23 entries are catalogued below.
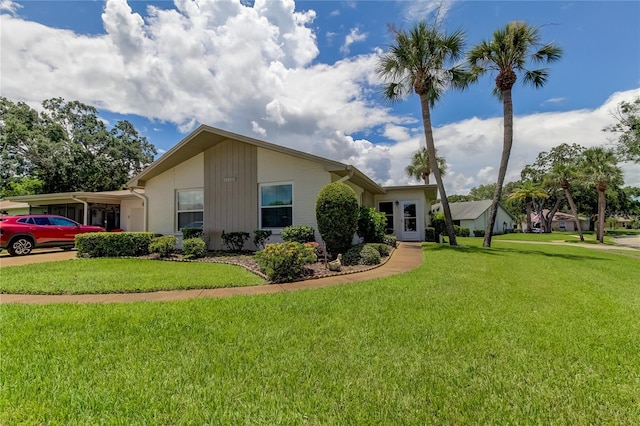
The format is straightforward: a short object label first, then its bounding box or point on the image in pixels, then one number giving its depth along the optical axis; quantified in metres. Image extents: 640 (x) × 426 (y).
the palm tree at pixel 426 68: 13.23
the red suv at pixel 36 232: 10.76
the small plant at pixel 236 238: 10.99
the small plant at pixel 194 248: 10.10
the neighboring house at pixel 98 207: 16.22
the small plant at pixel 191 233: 11.45
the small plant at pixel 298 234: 9.70
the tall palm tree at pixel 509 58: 12.97
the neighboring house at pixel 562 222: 56.45
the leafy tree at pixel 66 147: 22.97
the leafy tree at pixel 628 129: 17.91
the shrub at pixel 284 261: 6.49
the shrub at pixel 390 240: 12.28
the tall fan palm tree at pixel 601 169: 23.00
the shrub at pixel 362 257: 8.22
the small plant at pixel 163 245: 10.07
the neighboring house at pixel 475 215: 34.19
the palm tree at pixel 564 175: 24.81
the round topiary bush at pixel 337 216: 8.82
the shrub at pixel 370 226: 11.34
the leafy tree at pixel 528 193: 39.72
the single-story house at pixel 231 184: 10.56
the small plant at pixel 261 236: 10.62
